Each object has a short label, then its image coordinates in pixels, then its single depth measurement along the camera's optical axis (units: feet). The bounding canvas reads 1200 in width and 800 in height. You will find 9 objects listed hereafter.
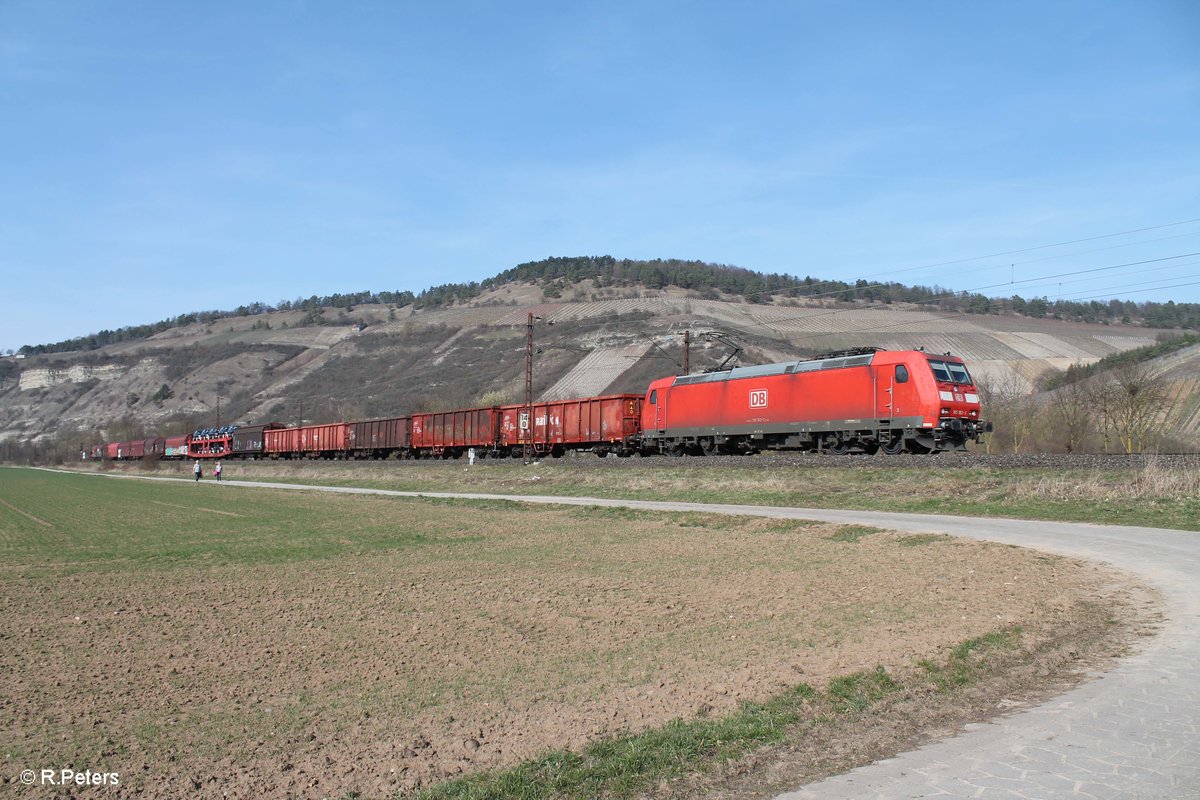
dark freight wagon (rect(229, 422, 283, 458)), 277.85
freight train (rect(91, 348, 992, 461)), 94.89
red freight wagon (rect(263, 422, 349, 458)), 234.58
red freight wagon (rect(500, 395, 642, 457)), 144.15
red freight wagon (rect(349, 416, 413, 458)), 209.77
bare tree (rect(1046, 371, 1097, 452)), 139.54
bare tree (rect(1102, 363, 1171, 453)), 131.23
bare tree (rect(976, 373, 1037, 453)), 145.69
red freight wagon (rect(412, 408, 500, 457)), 178.09
